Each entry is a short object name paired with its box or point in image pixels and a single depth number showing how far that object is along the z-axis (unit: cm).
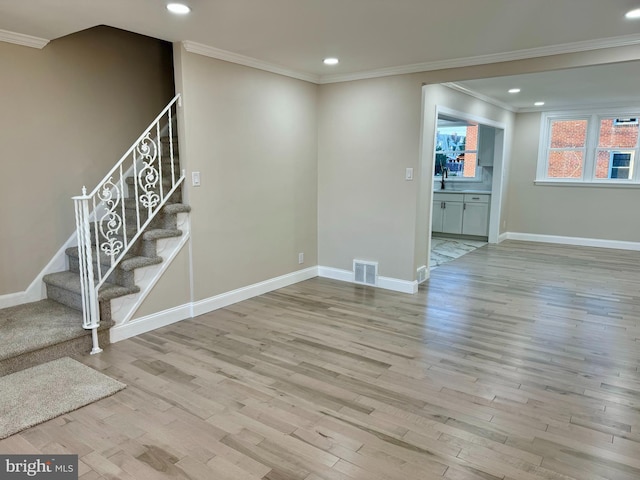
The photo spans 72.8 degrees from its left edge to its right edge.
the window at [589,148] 728
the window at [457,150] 847
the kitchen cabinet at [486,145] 791
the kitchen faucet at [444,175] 881
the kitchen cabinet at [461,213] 801
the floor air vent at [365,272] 504
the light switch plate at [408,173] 465
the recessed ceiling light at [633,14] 281
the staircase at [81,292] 299
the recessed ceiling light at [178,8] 275
